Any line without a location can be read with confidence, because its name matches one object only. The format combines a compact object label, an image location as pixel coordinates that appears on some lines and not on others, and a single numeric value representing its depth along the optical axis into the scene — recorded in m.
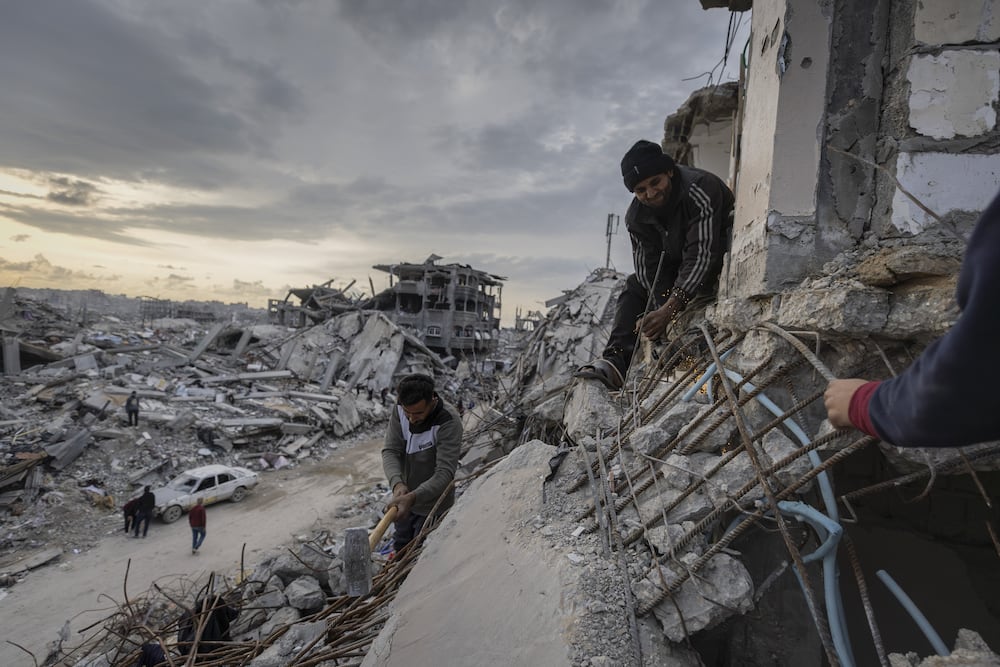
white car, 9.27
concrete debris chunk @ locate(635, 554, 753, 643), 1.59
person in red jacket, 8.02
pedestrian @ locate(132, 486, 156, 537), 8.65
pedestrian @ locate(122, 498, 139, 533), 8.69
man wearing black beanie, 3.22
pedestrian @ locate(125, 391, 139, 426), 12.64
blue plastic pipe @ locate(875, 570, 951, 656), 1.53
